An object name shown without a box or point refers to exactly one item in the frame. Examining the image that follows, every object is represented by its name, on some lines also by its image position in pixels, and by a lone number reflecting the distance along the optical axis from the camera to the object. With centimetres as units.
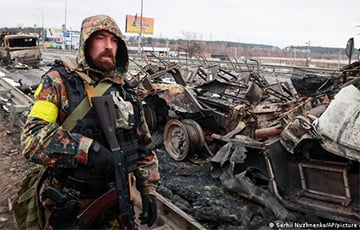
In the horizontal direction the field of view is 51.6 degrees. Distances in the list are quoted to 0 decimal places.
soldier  199
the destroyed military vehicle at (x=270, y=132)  376
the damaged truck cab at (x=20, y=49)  2336
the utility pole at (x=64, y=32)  6063
